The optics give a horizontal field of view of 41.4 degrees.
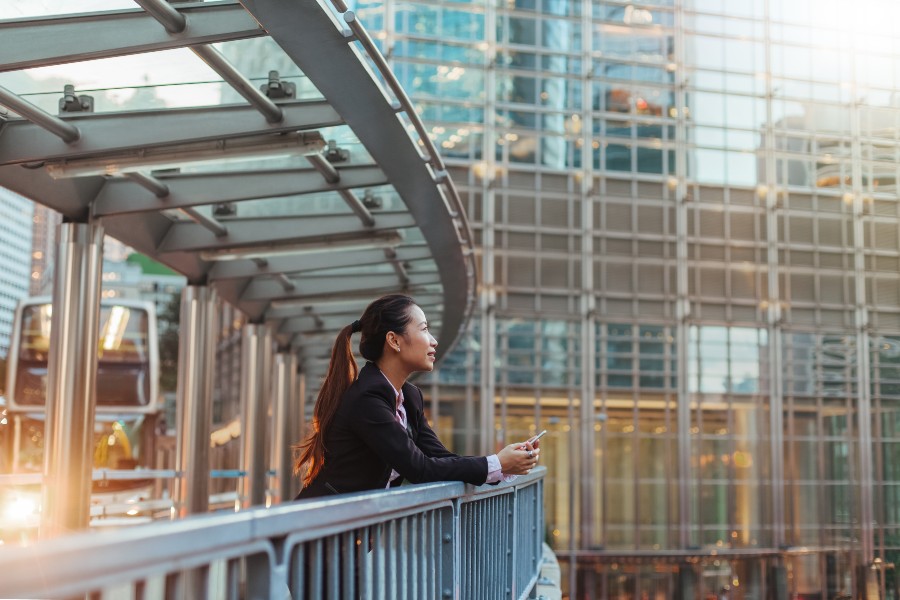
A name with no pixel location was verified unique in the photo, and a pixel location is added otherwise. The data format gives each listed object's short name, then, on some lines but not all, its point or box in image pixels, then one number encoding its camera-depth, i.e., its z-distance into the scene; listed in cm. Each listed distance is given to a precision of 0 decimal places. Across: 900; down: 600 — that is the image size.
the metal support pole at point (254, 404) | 1725
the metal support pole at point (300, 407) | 2388
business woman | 376
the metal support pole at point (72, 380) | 966
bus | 1886
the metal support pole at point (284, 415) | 2181
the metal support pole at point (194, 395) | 1330
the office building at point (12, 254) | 1902
